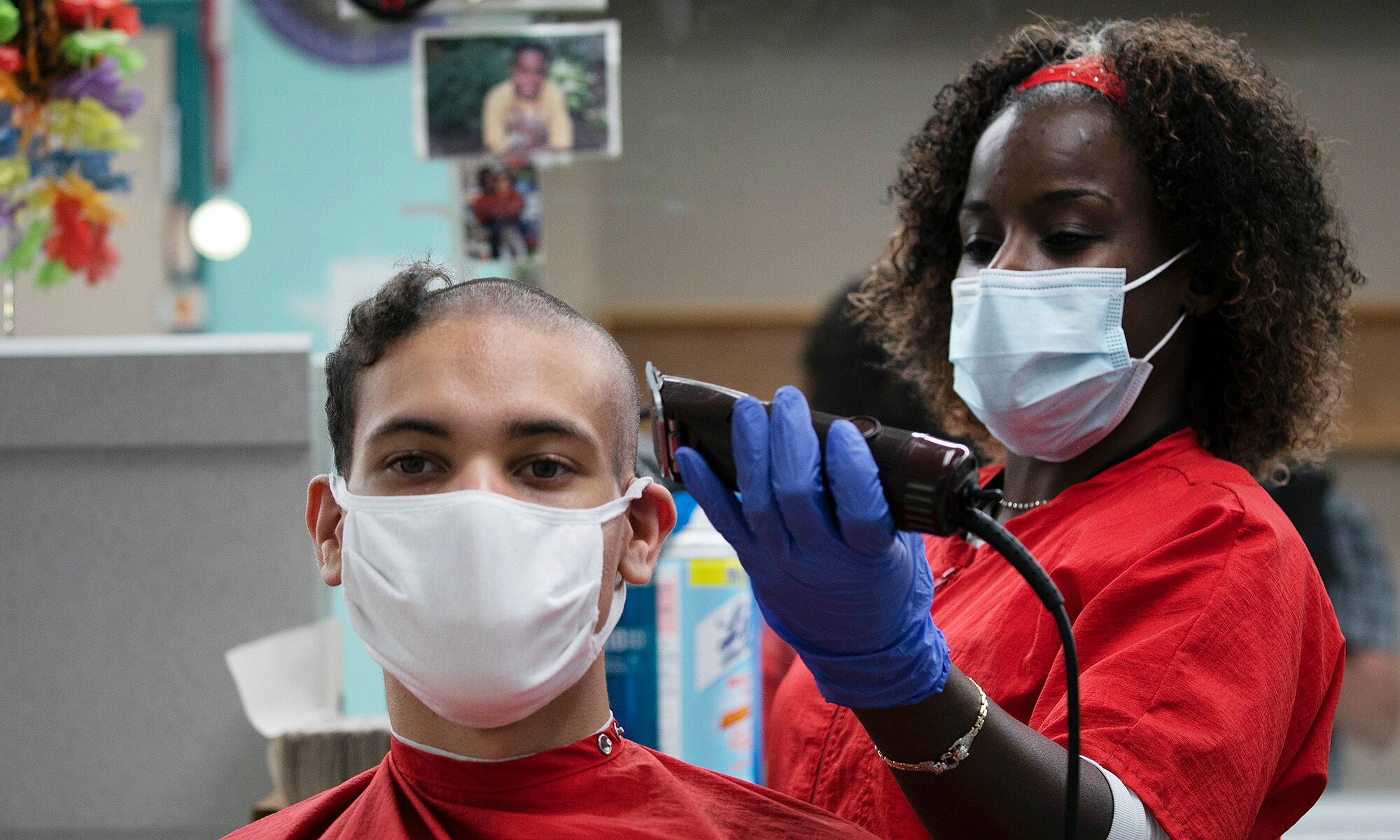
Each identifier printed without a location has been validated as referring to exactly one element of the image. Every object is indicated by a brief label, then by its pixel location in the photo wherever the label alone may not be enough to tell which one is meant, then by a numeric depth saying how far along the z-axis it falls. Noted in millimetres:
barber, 879
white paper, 1543
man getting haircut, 975
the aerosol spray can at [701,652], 1417
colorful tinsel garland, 1831
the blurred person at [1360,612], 2822
